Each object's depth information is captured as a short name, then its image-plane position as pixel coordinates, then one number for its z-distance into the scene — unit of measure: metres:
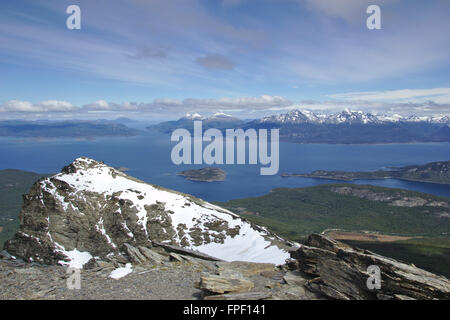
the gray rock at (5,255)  43.88
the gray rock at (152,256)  26.61
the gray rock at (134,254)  26.81
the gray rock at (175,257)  27.02
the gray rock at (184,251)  29.94
